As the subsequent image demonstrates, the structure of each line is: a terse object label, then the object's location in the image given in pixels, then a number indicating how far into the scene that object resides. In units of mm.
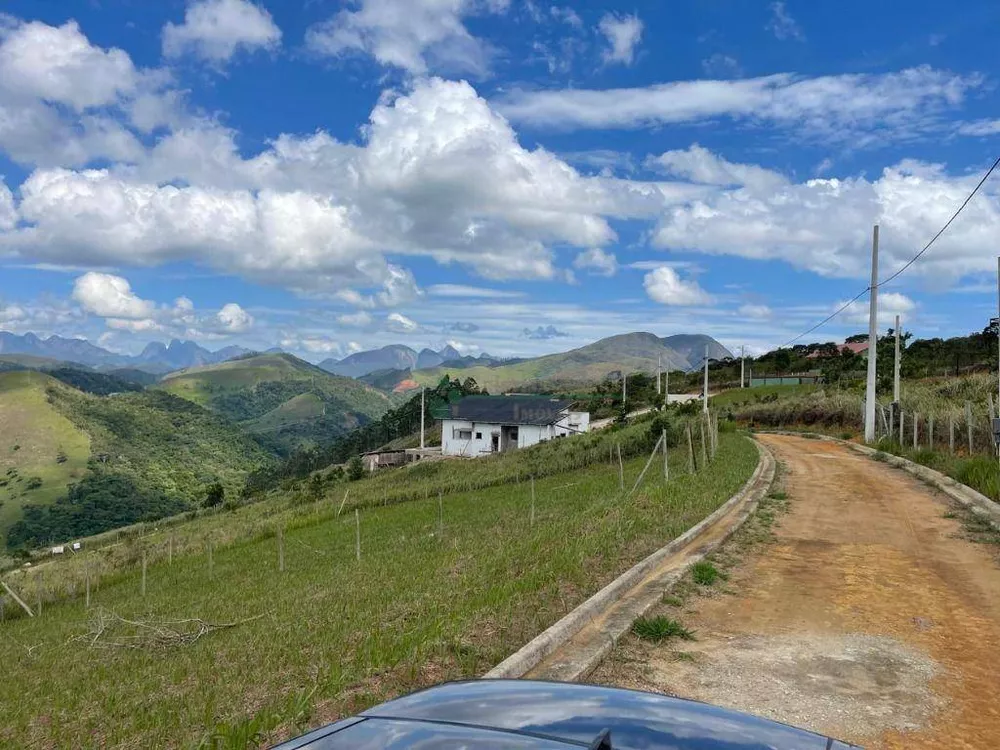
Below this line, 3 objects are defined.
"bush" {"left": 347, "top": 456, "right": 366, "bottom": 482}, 52469
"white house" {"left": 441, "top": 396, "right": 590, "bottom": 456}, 67062
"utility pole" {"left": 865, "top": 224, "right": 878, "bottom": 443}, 28312
